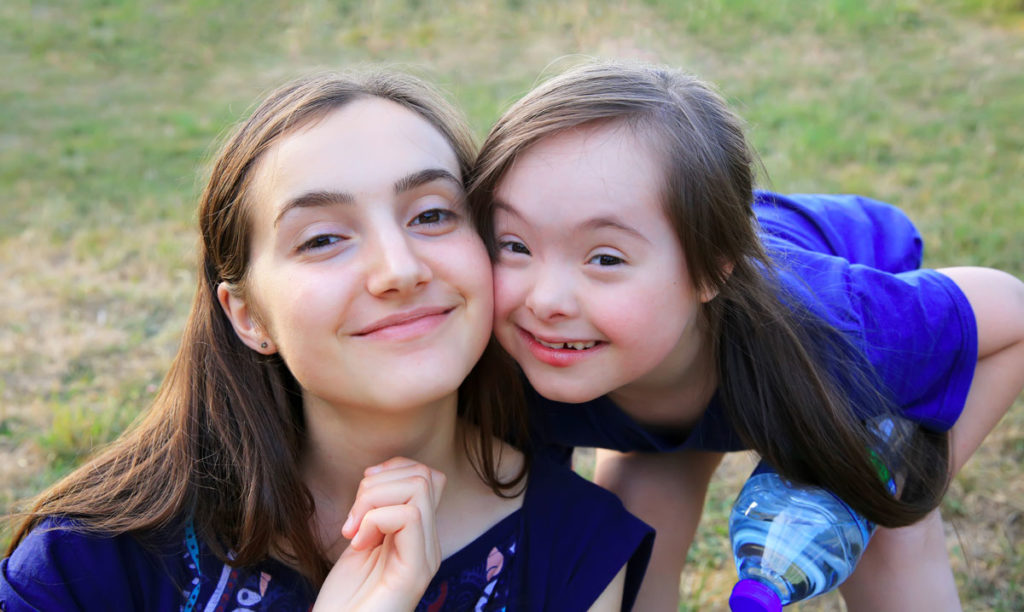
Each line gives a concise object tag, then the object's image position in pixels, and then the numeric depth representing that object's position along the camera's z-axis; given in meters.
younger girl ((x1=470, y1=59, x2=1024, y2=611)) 0.69
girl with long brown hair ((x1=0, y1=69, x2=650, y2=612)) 0.67
